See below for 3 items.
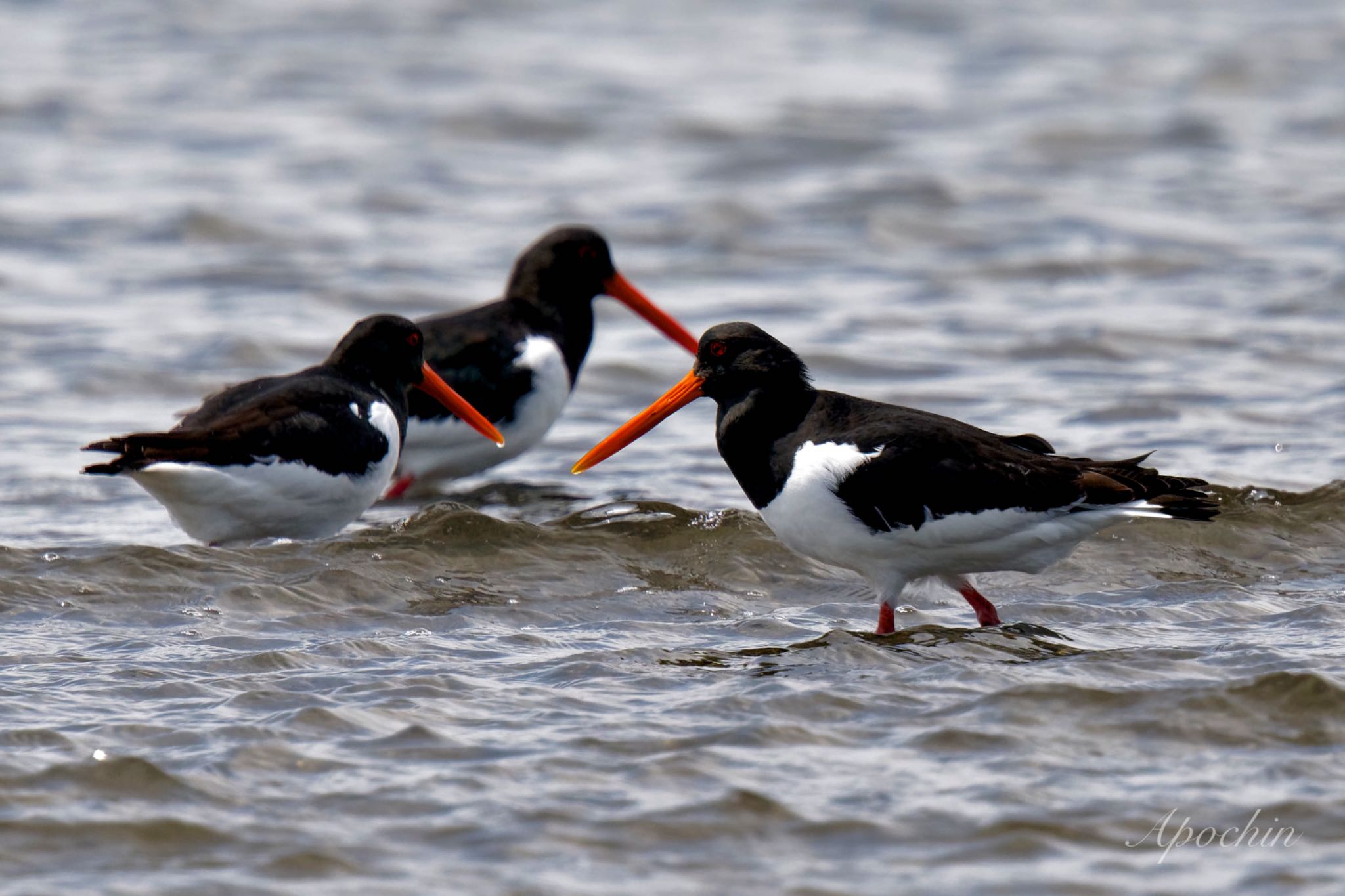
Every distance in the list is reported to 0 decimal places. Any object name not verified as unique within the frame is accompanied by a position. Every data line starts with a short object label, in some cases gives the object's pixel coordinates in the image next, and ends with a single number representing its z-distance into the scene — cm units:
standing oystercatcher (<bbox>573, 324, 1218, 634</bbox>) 1090
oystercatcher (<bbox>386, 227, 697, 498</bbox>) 1554
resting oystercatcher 1236
